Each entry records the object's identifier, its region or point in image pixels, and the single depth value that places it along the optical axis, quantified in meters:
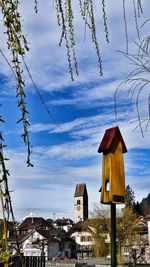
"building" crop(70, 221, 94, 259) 45.38
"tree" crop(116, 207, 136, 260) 32.00
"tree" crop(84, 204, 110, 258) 33.03
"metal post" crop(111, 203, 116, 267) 2.94
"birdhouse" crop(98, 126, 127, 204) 3.06
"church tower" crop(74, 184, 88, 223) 69.06
